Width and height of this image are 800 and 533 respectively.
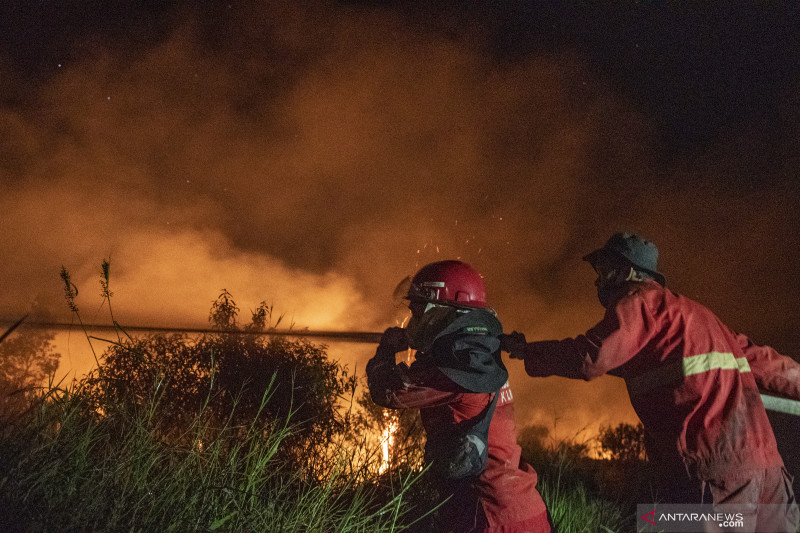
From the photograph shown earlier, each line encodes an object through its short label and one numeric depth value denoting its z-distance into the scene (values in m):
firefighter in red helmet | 2.48
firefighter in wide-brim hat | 2.66
